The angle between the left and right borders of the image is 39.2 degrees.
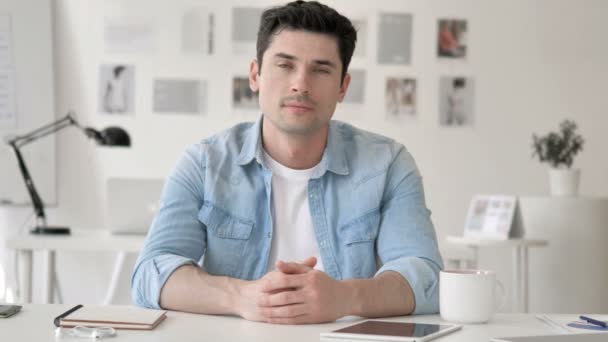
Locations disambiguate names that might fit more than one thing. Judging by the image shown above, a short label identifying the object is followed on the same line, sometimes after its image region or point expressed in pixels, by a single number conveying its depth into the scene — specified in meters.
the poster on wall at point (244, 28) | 4.79
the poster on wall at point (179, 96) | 4.76
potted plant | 4.10
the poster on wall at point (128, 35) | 4.75
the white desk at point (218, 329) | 1.21
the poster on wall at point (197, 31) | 4.78
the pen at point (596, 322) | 1.39
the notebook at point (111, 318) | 1.25
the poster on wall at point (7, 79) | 4.62
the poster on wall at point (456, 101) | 4.80
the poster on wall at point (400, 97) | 4.80
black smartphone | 1.35
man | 1.77
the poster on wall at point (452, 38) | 4.80
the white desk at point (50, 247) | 3.51
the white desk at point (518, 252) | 3.79
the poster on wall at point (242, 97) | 4.79
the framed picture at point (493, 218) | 3.85
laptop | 3.56
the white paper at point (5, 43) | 4.62
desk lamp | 3.85
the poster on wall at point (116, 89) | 4.75
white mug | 1.39
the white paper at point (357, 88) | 4.79
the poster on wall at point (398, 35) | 4.81
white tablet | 1.18
